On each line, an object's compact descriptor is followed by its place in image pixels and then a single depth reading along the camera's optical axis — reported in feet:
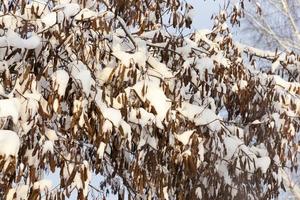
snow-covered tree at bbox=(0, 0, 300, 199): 13.88
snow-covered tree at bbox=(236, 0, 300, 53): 64.85
